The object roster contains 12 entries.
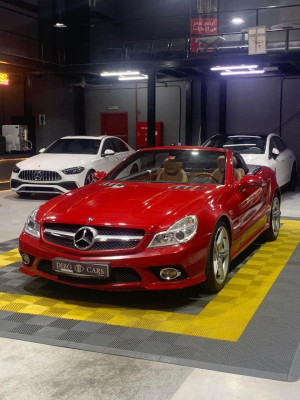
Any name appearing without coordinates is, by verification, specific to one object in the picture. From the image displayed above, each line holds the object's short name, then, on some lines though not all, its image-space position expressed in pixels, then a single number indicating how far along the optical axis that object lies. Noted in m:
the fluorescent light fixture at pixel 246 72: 13.45
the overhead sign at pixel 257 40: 11.09
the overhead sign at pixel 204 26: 13.66
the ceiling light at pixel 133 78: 15.21
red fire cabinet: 16.52
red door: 17.34
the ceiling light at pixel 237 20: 15.00
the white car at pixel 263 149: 9.80
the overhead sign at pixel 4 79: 13.62
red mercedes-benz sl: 3.80
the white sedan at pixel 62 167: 9.83
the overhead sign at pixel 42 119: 16.23
